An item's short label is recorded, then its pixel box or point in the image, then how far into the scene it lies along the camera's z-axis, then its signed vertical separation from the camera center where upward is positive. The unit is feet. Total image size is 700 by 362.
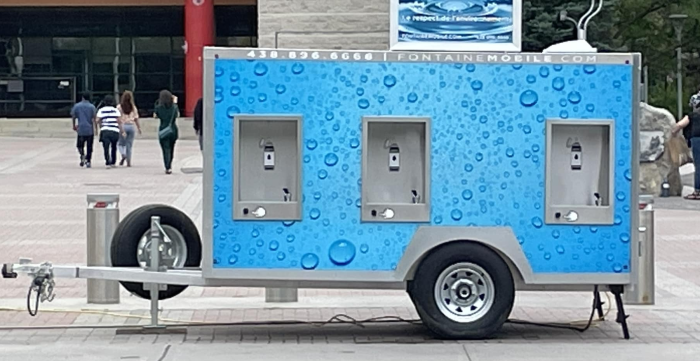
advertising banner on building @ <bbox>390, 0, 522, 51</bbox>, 58.29 +6.77
